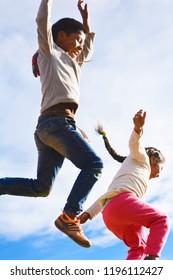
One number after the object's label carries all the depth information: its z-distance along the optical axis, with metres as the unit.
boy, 5.20
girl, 5.36
